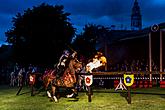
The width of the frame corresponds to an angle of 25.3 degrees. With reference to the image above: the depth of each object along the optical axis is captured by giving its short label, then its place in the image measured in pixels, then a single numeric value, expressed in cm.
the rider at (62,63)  1652
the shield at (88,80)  1566
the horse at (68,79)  1627
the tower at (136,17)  5824
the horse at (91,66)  2028
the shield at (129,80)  1452
